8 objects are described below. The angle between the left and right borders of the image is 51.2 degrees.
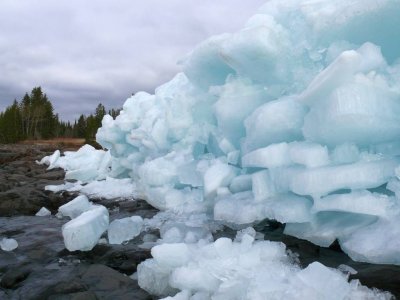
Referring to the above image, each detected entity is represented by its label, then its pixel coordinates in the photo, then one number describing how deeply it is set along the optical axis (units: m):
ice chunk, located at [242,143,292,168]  4.53
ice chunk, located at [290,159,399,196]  3.83
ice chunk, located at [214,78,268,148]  5.54
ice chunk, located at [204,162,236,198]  5.50
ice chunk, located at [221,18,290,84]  4.91
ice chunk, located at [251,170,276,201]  4.66
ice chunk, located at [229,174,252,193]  5.32
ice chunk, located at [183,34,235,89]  5.91
